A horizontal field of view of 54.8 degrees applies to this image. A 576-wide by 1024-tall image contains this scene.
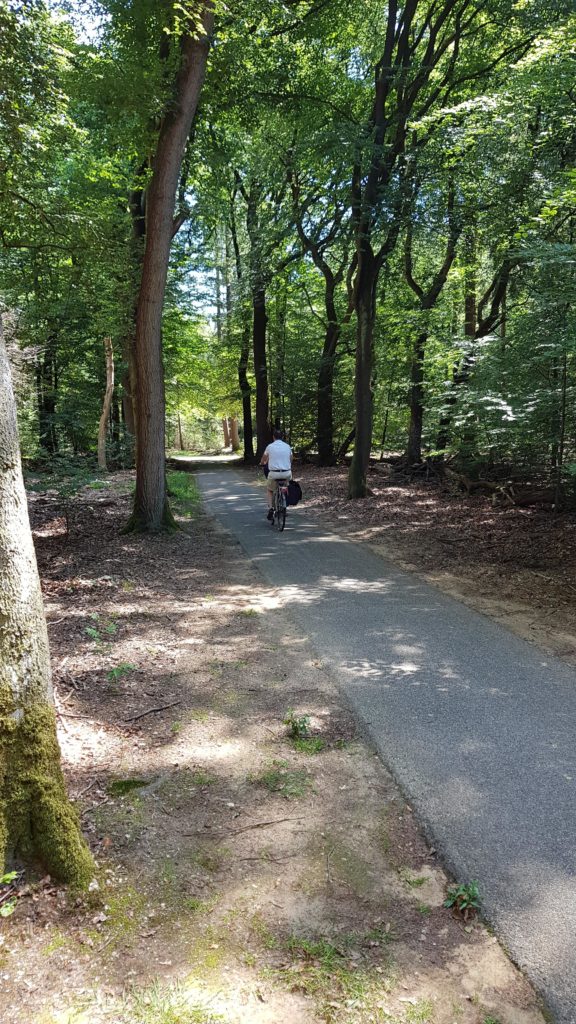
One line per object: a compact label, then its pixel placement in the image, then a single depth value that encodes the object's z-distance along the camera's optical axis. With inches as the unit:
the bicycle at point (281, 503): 445.7
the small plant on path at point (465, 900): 94.8
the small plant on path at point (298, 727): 148.6
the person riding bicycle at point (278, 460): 435.5
